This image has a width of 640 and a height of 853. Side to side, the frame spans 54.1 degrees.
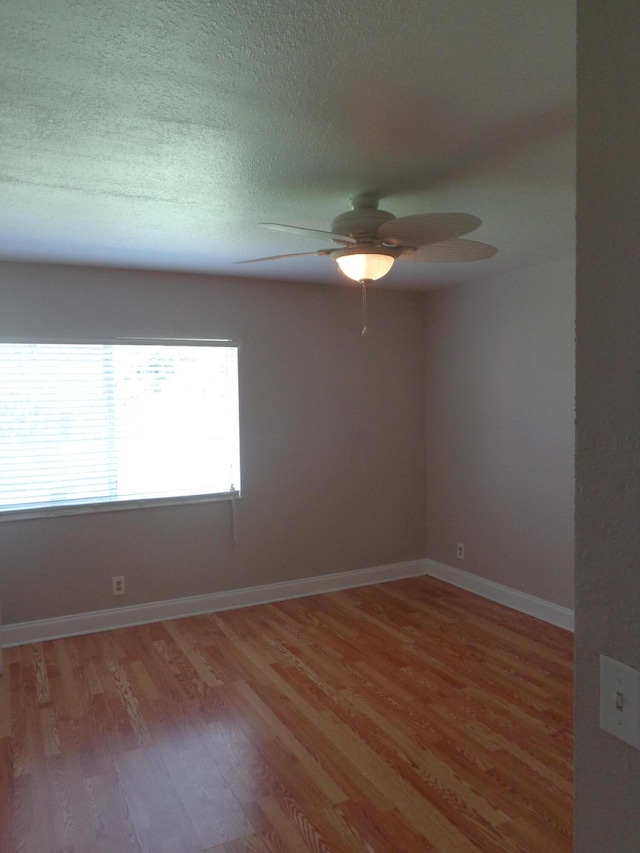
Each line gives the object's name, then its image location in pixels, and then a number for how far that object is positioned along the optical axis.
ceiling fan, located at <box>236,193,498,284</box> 2.34
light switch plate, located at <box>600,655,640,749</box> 0.87
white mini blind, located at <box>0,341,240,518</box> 4.03
